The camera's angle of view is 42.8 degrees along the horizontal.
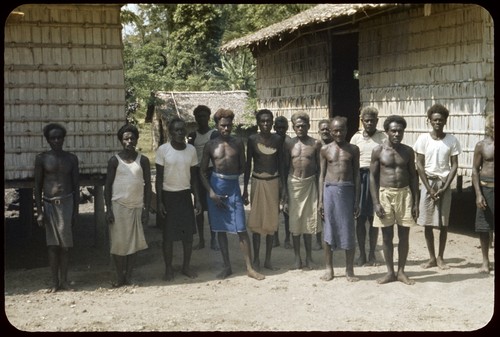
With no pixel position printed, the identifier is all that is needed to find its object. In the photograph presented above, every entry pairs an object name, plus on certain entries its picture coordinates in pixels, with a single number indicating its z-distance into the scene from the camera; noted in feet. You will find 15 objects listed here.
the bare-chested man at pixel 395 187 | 20.62
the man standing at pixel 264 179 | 22.91
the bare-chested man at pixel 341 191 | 21.18
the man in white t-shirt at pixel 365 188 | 23.82
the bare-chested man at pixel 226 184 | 22.29
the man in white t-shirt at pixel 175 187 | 21.94
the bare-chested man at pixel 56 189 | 20.72
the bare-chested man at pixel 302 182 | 22.85
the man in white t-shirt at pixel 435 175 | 22.84
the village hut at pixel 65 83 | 23.57
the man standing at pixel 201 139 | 27.07
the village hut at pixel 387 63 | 26.48
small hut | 81.76
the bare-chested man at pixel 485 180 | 21.34
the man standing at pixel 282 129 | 23.34
